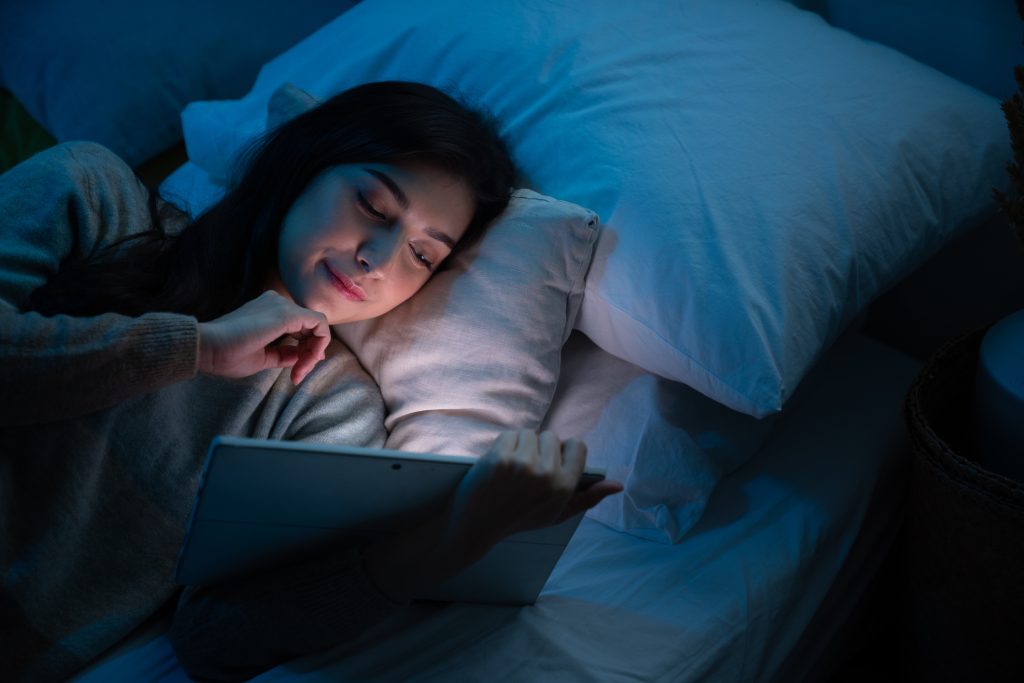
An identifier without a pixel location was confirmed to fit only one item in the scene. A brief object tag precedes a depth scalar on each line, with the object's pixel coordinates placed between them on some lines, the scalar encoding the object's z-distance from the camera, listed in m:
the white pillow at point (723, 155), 1.00
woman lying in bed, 0.80
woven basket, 0.99
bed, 0.97
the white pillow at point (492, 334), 1.04
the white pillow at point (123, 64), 1.54
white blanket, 0.90
